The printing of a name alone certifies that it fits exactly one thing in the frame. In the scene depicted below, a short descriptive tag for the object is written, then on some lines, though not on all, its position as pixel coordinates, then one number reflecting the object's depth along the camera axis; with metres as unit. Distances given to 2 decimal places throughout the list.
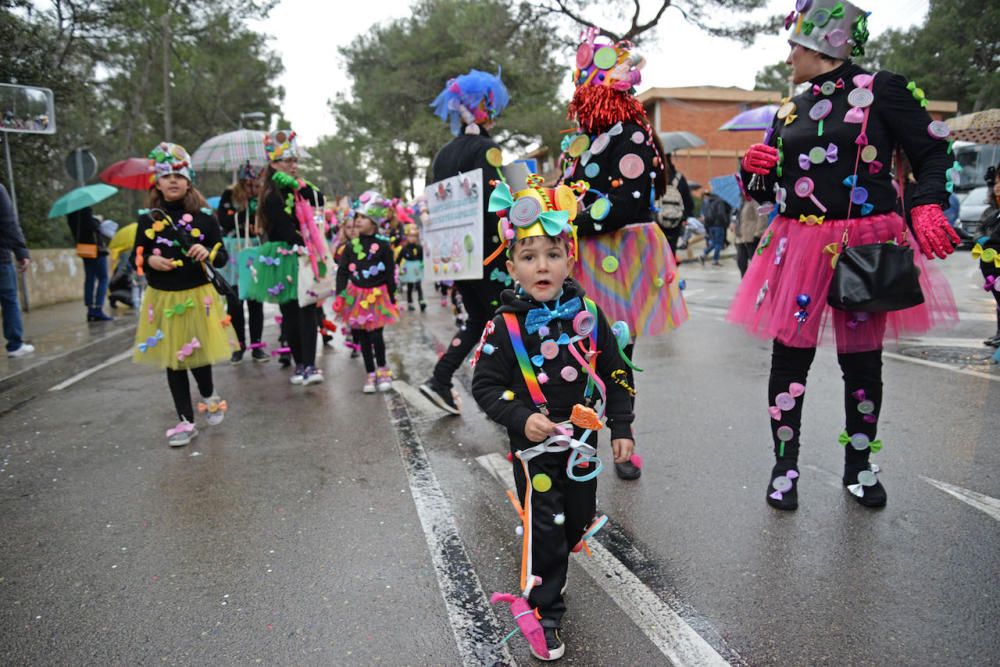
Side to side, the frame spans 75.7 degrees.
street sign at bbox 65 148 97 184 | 11.63
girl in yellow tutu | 4.51
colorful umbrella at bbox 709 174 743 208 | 5.60
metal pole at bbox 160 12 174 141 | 19.44
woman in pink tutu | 2.82
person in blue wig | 4.27
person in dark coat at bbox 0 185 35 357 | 7.53
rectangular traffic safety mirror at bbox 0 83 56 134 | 9.47
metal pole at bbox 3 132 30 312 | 11.64
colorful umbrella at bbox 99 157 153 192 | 10.14
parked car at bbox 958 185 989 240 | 16.47
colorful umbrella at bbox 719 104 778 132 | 11.50
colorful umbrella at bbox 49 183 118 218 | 10.29
